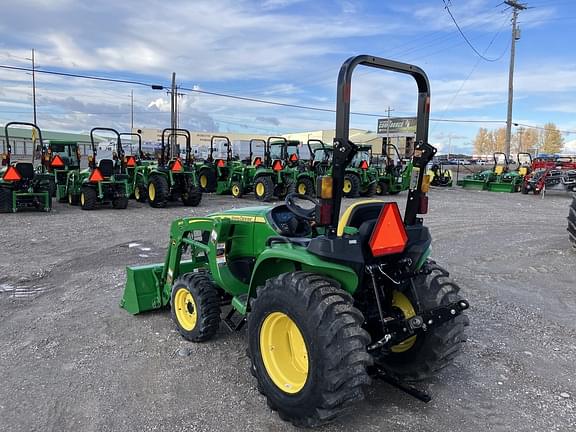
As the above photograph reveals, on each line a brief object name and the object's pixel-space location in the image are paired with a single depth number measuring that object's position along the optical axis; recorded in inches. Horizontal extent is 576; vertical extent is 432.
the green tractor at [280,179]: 644.1
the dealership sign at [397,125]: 2399.4
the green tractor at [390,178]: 769.4
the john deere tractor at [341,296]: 109.5
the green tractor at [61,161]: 554.0
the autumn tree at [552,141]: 3599.9
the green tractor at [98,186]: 502.6
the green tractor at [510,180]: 872.9
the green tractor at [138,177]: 568.0
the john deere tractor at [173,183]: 531.5
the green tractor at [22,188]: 460.8
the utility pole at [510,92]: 1153.4
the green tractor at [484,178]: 914.1
